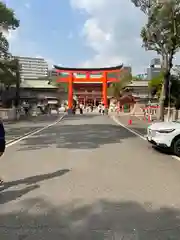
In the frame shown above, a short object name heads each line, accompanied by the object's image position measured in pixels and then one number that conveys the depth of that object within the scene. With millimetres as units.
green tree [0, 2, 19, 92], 14029
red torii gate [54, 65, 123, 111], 32680
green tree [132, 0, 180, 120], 12591
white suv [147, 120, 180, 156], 5428
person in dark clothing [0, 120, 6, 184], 3401
